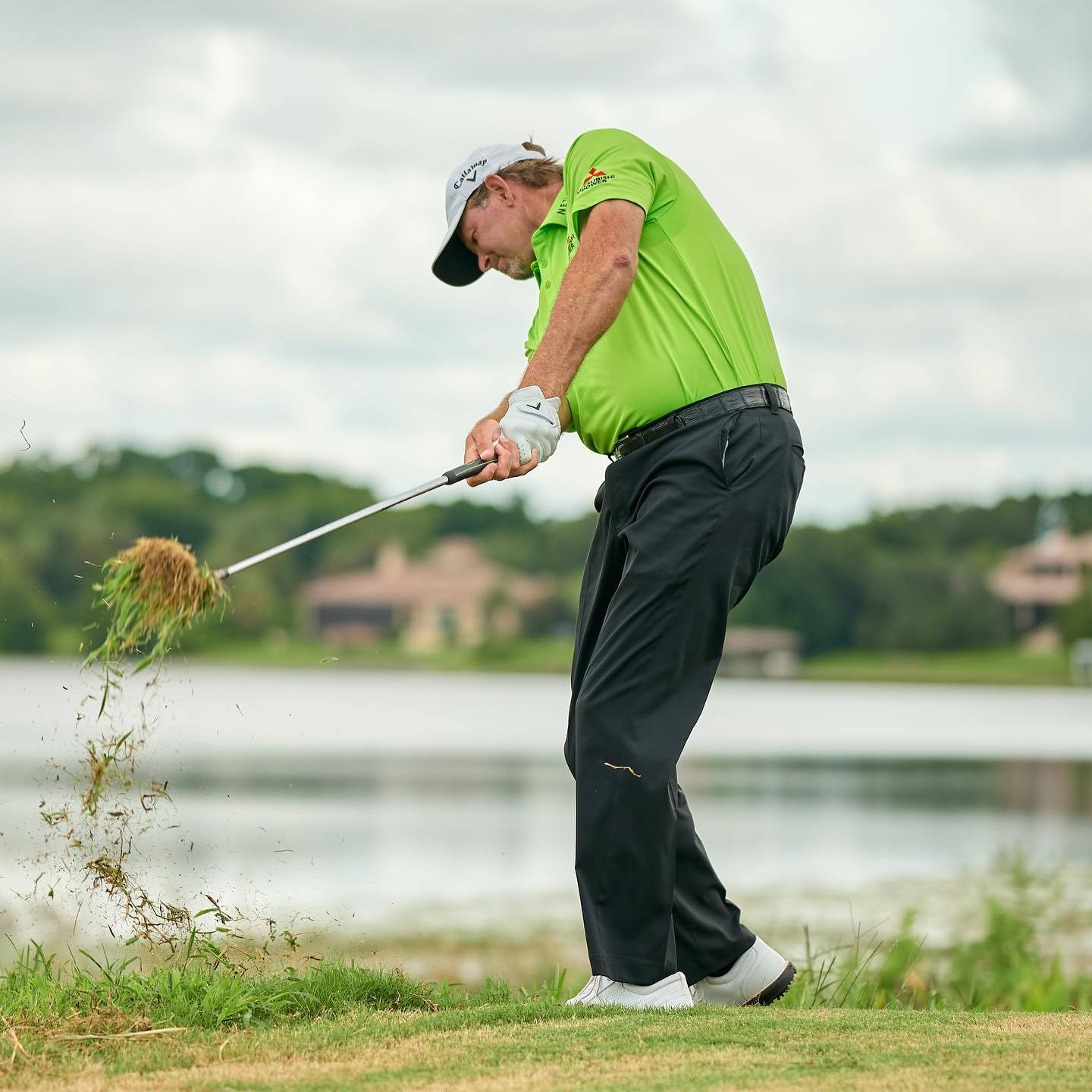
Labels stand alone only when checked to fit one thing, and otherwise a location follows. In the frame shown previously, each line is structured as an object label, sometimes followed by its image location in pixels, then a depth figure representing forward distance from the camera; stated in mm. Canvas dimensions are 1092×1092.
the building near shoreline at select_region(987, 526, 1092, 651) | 164625
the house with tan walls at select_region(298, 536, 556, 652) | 160250
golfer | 6934
